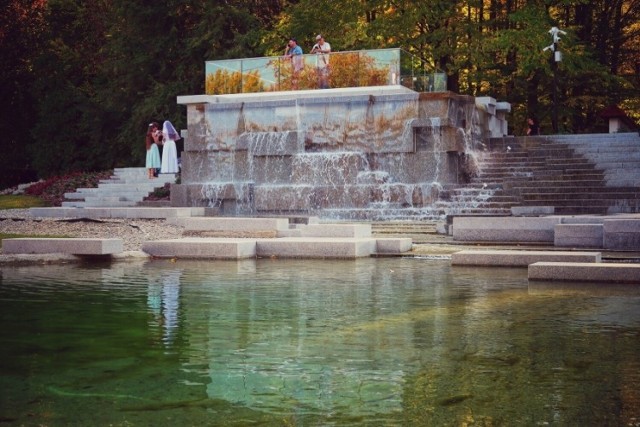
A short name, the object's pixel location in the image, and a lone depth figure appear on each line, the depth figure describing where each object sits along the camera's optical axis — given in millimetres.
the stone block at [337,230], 18391
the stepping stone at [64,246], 15430
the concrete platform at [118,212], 24547
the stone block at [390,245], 16781
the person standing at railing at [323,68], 31422
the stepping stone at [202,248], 16016
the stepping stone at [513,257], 13719
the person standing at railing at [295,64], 31938
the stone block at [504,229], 17906
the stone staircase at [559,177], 24000
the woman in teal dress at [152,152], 30234
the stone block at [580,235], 16859
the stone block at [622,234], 16344
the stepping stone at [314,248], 16094
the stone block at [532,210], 22531
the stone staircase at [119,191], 33250
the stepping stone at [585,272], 11953
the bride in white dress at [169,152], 29984
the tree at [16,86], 49406
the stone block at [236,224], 18906
